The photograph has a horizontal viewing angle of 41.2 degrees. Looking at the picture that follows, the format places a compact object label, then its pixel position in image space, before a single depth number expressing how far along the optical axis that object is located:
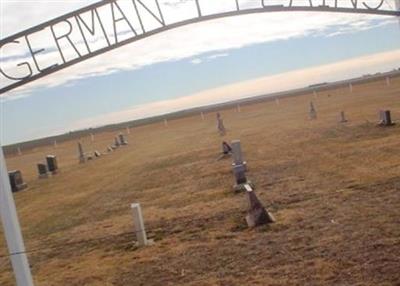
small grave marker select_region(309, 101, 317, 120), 37.22
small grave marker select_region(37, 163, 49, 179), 30.27
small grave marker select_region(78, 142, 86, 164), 35.19
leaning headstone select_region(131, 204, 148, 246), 10.92
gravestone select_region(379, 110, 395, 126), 22.98
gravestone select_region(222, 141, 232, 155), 23.22
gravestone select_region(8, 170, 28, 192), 26.53
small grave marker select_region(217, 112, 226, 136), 36.03
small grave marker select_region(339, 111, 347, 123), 30.14
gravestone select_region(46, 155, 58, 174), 30.94
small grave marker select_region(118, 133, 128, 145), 45.97
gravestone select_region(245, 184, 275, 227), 10.70
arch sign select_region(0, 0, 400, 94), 5.95
